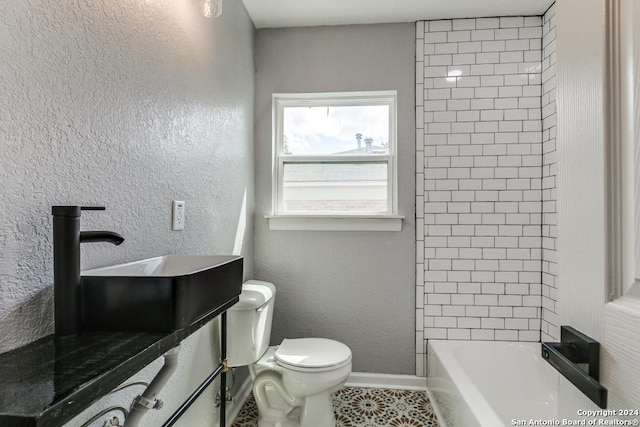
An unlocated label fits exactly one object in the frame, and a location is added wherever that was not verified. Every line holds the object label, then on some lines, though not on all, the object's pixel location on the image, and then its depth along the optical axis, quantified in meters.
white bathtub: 1.91
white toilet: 1.76
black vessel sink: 0.77
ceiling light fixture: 1.38
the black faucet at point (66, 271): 0.73
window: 2.48
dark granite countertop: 0.45
